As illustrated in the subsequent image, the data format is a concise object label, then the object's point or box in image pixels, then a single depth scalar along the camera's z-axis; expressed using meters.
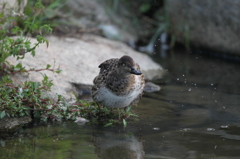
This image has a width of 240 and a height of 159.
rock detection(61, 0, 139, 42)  19.44
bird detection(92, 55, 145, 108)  10.17
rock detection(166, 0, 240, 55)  17.12
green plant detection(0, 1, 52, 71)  10.03
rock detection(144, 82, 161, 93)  13.56
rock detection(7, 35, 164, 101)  12.28
